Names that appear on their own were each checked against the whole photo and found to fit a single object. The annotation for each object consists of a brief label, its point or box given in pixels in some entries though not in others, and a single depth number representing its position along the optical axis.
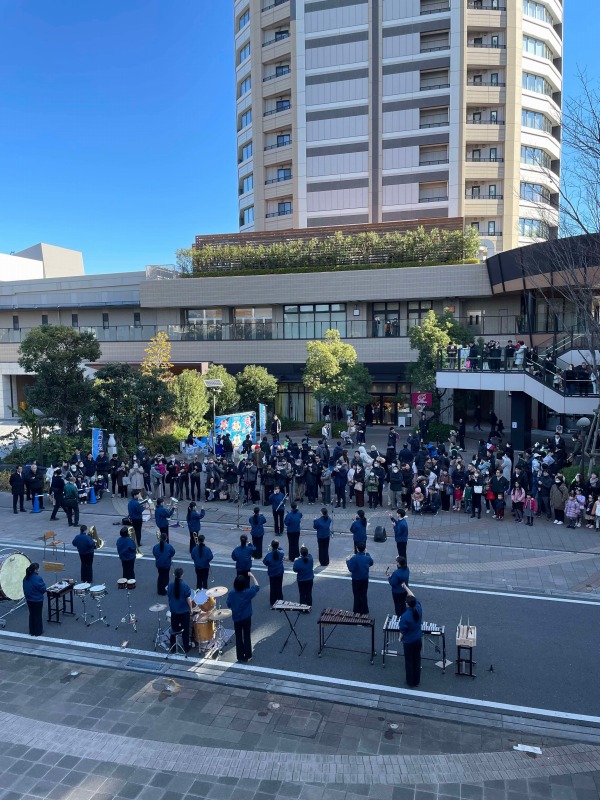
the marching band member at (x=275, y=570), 10.73
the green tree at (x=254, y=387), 33.09
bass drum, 10.40
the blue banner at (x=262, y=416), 29.72
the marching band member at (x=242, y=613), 8.94
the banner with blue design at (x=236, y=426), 26.00
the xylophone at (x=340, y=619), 9.01
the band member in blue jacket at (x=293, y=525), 13.05
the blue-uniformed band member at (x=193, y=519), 13.83
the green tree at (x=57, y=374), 26.02
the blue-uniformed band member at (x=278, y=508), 15.57
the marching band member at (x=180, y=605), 9.37
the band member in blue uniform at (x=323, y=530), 12.59
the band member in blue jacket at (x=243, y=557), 10.53
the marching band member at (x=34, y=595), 9.88
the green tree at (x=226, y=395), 31.81
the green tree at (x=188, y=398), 29.20
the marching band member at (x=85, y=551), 11.89
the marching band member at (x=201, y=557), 11.29
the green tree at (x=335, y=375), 30.58
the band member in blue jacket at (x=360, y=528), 11.95
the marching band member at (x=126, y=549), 11.86
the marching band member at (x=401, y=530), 12.43
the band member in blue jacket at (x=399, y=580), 9.85
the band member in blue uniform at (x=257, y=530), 13.25
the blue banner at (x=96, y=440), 22.15
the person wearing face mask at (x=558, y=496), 16.12
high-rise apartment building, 43.72
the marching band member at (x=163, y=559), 11.32
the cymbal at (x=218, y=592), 9.40
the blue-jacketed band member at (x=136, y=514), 14.75
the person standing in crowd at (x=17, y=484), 18.05
